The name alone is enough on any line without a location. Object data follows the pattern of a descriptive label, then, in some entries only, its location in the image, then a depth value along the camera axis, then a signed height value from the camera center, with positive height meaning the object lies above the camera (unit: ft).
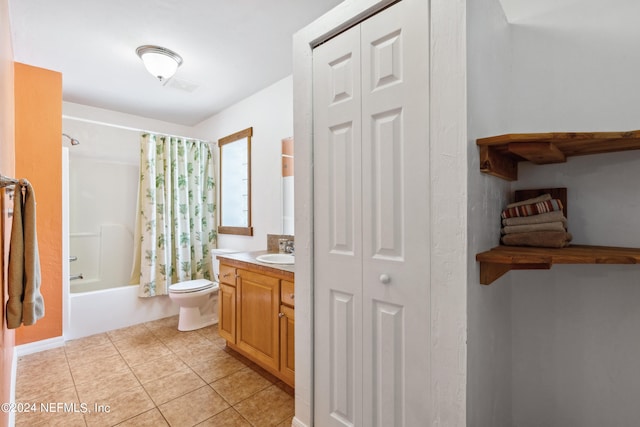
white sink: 7.98 -1.25
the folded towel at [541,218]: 3.68 -0.08
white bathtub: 9.35 -3.37
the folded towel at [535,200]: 3.86 +0.16
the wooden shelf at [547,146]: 3.05 +0.78
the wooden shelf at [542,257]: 2.99 -0.48
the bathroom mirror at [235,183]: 10.78 +1.17
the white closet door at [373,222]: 3.62 -0.14
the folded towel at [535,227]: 3.64 -0.20
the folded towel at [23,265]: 4.43 -0.79
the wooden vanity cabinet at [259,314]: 6.38 -2.49
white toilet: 9.48 -3.03
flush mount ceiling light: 7.43 +3.96
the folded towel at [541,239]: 3.61 -0.34
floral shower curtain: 10.66 -0.04
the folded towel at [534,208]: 3.79 +0.05
